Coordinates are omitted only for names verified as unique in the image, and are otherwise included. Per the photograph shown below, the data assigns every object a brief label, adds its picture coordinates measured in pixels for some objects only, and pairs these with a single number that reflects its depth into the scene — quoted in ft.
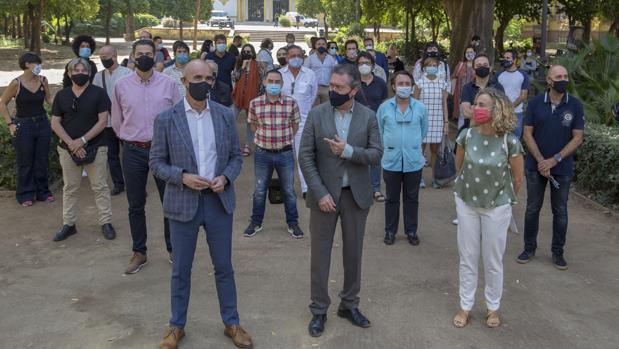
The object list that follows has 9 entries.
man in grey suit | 14.83
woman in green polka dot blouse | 15.28
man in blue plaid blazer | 14.23
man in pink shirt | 18.94
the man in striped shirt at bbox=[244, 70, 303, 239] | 22.57
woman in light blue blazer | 21.95
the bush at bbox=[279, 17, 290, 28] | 252.01
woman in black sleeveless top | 25.02
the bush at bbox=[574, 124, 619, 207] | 26.25
